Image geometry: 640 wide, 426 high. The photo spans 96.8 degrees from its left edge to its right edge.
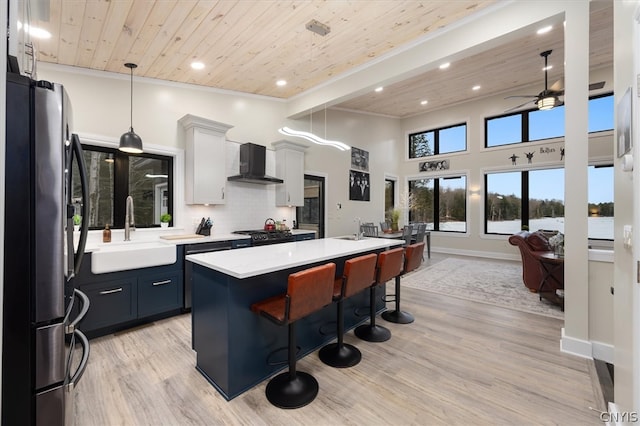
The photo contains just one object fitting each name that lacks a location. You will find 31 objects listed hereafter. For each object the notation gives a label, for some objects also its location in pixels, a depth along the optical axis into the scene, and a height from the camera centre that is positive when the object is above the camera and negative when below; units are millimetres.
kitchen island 2018 -814
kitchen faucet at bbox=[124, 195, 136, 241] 3709 -90
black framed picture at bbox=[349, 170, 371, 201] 7316 +688
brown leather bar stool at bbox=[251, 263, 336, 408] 1892 -700
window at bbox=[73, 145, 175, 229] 3699 +373
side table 3949 -939
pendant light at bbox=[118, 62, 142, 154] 3357 +829
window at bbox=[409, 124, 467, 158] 8250 +2163
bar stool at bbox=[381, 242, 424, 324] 3279 -666
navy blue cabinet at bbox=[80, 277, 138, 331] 2859 -956
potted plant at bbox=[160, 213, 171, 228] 4148 -115
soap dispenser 3561 -299
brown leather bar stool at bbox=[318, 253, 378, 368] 2350 -679
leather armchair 4074 -671
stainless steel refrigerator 1100 -172
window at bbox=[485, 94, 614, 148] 6188 +2175
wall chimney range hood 4621 +789
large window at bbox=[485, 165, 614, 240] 6207 +259
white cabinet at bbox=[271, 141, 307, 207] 5359 +766
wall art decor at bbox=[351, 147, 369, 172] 7383 +1413
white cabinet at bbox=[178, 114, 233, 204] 4180 +808
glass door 6449 +140
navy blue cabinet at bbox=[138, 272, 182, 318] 3209 -956
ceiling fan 4492 +1915
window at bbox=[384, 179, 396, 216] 8758 +565
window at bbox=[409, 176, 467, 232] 8336 +288
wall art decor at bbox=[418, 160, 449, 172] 8445 +1417
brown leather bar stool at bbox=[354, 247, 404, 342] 2777 -669
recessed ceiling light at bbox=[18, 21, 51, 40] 2743 +1770
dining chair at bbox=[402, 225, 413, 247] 6276 -476
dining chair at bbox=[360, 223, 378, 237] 6903 -444
